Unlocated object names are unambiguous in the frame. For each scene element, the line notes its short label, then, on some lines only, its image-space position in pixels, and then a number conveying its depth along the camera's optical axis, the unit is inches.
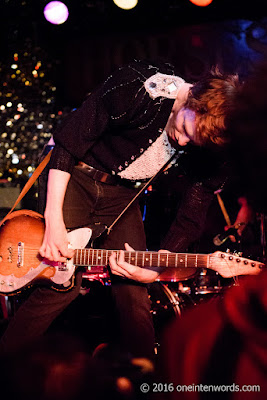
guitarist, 95.3
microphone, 183.2
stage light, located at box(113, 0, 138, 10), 226.8
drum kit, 142.6
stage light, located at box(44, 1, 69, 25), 227.3
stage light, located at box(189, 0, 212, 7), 222.4
